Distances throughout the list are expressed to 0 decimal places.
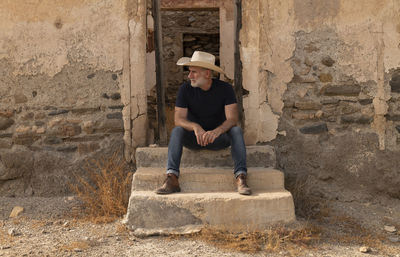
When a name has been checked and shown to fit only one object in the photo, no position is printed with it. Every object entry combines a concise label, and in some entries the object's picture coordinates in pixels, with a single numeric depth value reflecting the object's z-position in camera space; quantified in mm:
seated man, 3287
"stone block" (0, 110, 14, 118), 4016
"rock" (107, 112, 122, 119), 4070
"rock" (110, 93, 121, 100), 4066
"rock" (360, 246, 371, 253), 2855
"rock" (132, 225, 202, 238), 3027
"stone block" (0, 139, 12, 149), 4039
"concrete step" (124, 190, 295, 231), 3068
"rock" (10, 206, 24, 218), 3582
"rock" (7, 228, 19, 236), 3150
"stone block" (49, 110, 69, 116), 4035
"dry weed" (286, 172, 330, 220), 3604
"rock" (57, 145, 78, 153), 4059
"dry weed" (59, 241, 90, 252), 2822
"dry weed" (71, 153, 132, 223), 3506
